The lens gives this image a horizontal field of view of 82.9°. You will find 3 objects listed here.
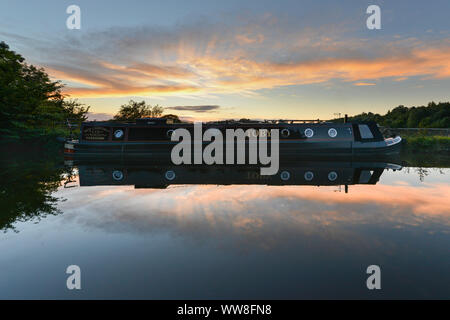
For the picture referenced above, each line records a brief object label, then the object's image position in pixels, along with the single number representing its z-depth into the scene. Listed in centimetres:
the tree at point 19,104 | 2384
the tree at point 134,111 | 5828
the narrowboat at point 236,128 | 1895
